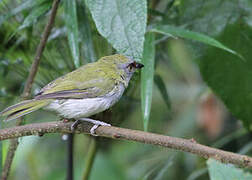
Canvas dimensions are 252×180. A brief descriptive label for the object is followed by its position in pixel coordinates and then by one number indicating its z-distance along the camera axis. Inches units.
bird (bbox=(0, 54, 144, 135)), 179.3
